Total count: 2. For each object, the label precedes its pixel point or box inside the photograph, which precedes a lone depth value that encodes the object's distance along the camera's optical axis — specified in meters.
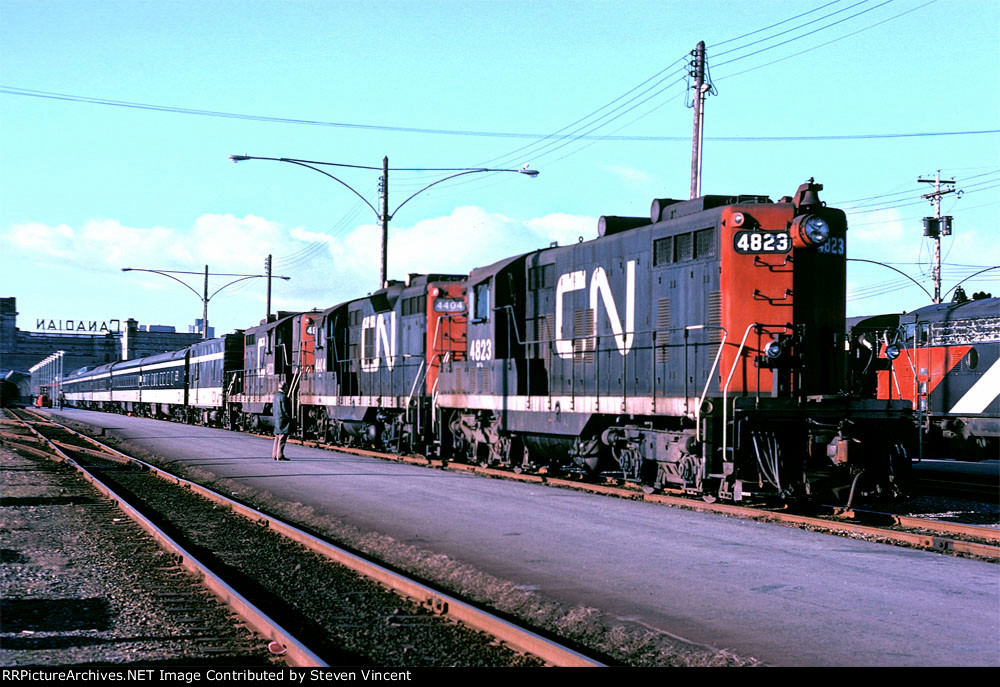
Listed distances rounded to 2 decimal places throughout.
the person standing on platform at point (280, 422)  21.97
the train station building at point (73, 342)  131.25
